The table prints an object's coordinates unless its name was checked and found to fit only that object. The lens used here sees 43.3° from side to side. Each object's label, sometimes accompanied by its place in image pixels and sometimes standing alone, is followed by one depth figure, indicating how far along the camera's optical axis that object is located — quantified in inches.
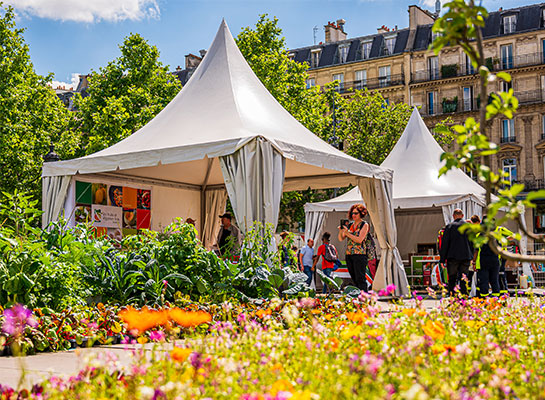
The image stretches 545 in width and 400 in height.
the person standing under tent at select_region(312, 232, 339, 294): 535.8
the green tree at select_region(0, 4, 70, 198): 894.4
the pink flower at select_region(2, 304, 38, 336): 160.1
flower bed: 95.0
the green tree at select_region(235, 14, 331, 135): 1073.5
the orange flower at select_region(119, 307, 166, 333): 121.8
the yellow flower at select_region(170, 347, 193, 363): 99.7
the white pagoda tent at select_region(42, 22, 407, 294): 364.5
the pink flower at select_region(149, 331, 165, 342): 122.9
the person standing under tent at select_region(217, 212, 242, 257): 448.1
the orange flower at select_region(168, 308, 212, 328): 129.3
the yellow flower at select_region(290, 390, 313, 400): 80.0
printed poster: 465.4
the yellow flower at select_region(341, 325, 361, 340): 125.1
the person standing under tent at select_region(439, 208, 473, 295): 408.8
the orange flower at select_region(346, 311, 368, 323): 139.9
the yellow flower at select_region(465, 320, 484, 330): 169.0
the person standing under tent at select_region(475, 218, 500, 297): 415.5
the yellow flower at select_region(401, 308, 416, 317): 149.5
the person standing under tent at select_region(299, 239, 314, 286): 557.9
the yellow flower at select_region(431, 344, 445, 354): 112.0
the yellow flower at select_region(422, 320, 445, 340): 118.9
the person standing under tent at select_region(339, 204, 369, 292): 394.9
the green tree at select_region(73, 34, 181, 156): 1007.0
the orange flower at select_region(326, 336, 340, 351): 124.6
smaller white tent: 639.1
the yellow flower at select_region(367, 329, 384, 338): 122.9
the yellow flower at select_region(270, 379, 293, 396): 84.6
